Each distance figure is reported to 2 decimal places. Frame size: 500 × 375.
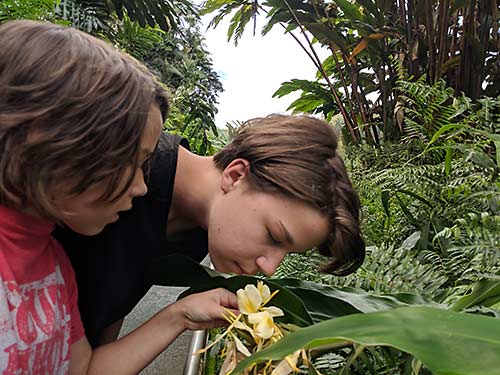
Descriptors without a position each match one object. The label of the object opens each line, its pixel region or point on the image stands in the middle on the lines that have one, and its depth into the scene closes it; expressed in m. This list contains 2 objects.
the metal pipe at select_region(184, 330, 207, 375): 1.20
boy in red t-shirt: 0.48
